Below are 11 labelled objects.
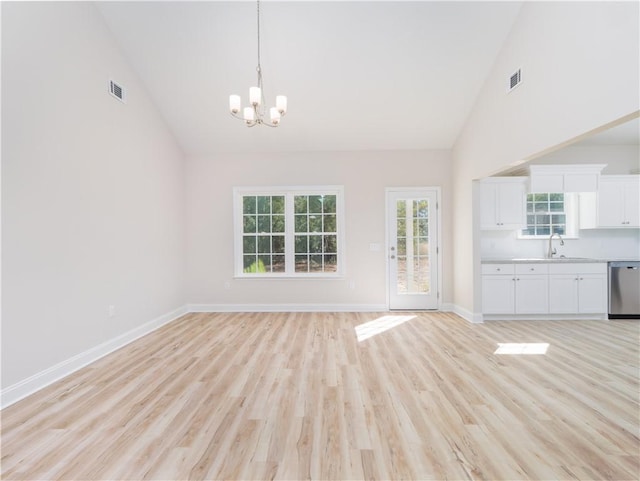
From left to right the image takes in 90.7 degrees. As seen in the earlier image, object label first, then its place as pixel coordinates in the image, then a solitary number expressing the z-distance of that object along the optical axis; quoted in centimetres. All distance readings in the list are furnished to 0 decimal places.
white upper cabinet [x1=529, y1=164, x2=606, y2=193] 514
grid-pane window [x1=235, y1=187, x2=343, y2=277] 582
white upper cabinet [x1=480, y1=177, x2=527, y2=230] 532
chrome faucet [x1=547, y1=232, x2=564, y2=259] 553
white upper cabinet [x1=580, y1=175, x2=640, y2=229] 534
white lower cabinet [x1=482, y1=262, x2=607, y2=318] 502
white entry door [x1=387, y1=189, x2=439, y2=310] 568
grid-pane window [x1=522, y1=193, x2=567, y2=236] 566
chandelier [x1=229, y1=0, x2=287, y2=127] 310
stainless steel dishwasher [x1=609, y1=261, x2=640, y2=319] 499
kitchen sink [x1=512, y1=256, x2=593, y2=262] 502
